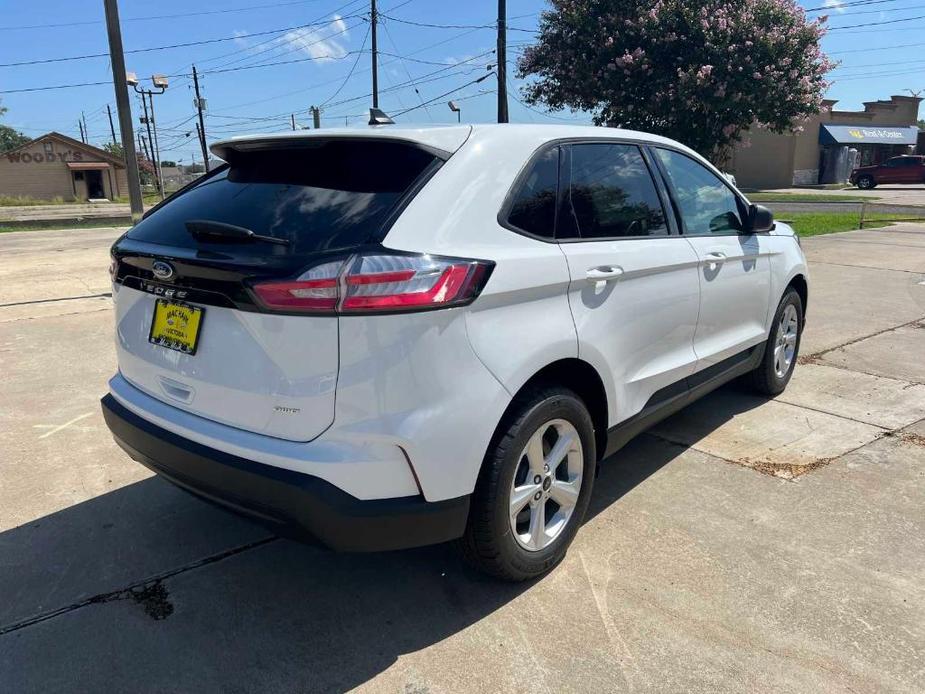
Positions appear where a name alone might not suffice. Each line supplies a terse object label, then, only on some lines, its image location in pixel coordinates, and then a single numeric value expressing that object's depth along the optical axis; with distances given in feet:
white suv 7.14
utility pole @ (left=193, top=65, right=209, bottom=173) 146.72
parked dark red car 131.64
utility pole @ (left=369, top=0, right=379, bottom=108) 107.45
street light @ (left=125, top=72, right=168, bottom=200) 64.74
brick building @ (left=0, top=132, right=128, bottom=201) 178.70
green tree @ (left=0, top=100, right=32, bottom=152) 317.01
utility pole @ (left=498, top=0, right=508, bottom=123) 64.39
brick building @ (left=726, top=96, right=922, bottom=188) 142.72
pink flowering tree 57.98
